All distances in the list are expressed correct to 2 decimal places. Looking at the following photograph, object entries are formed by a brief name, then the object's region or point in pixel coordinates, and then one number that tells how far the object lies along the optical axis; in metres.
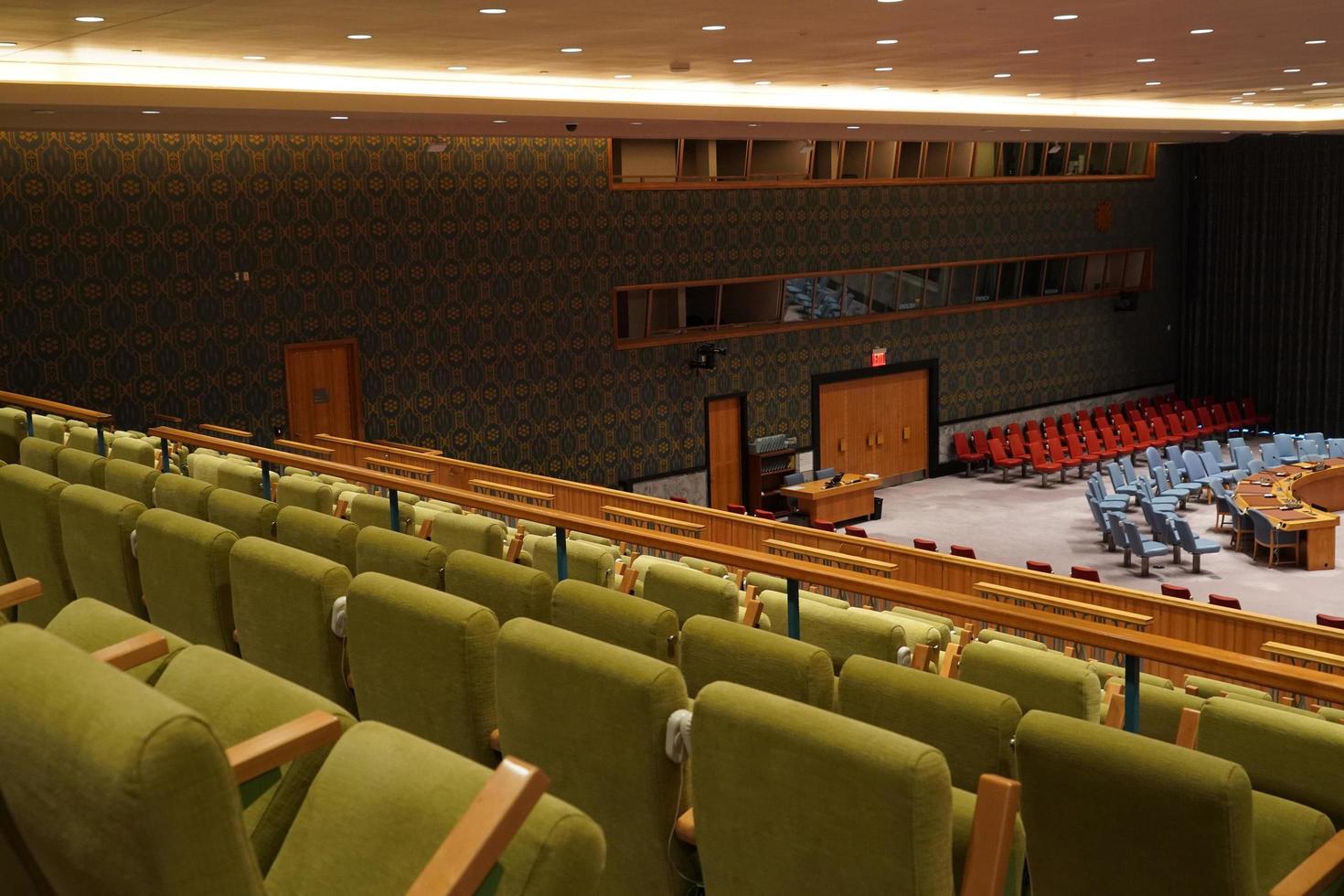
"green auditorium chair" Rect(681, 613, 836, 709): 3.25
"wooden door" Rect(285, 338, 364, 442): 13.41
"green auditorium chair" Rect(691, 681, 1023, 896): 2.37
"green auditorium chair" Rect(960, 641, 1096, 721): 3.99
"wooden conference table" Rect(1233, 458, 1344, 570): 14.12
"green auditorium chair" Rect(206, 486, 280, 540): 4.94
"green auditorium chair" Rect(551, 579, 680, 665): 3.63
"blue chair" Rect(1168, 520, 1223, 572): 13.90
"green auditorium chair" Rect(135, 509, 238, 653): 4.09
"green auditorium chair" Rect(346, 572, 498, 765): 3.31
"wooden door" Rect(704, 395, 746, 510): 17.08
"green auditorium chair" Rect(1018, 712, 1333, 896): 2.58
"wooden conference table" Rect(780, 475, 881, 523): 16.59
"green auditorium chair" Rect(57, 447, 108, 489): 6.20
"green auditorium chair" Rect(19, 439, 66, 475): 6.63
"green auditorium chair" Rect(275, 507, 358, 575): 4.67
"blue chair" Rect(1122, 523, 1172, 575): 13.91
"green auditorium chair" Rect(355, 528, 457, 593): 4.29
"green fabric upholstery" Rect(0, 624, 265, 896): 1.73
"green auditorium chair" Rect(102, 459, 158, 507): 5.82
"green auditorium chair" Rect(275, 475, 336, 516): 6.34
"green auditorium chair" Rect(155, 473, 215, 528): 5.39
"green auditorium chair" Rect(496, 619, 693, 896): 2.88
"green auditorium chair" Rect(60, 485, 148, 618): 4.45
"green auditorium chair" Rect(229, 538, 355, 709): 3.71
